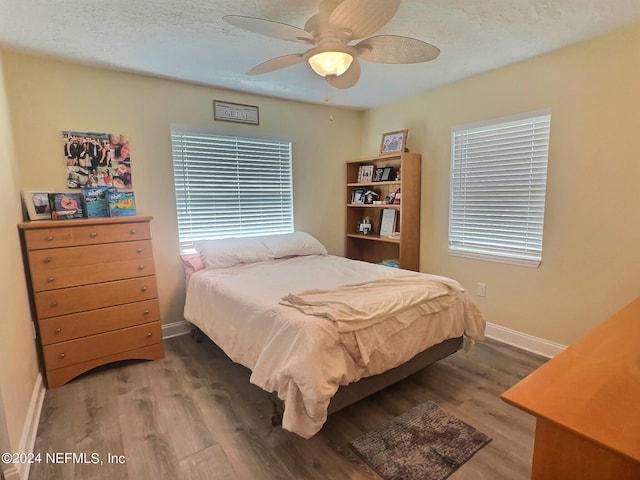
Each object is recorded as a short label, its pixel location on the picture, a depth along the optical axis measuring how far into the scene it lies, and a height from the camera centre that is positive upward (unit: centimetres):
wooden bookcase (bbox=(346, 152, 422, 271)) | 346 -24
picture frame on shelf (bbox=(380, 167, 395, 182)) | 371 +19
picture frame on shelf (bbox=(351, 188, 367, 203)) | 407 -3
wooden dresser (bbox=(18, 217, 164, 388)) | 223 -66
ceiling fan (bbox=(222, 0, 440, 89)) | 151 +78
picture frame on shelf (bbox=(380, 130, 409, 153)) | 354 +54
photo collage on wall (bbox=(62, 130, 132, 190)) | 263 +31
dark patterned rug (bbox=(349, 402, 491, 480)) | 160 -130
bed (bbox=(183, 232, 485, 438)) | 159 -74
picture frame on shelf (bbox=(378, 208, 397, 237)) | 374 -33
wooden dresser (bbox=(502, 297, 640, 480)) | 79 -57
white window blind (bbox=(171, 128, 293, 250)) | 318 +10
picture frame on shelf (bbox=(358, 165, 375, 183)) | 397 +22
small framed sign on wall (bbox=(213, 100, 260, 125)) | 326 +81
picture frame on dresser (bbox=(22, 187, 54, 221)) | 234 -2
